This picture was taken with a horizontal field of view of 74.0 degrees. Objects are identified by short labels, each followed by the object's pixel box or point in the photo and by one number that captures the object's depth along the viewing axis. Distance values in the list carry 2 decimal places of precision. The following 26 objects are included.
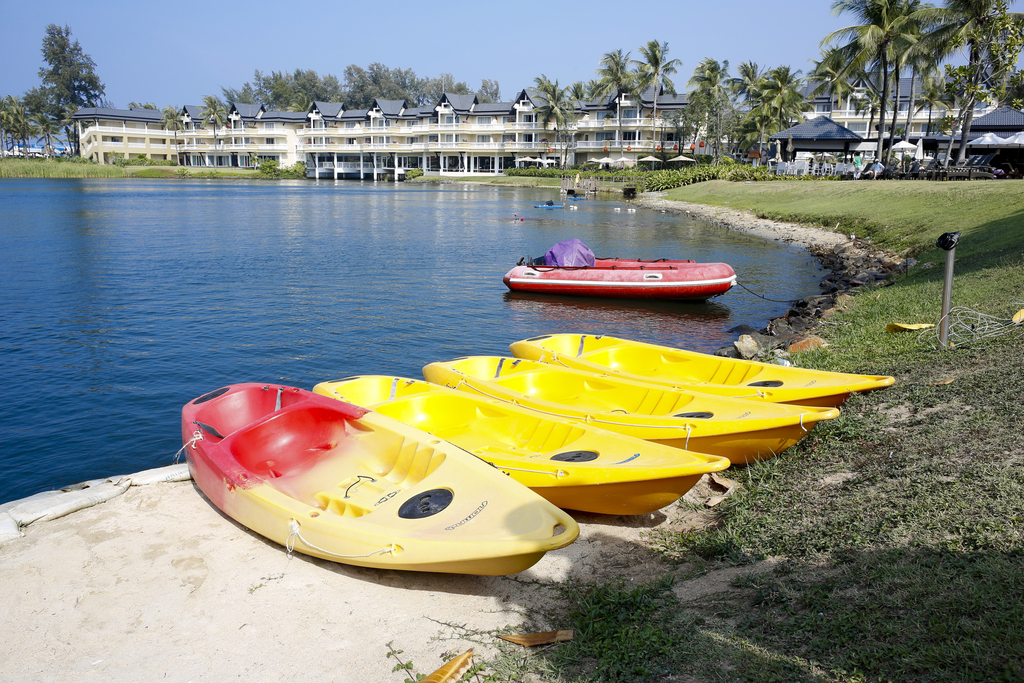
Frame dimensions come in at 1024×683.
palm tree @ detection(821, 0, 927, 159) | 38.31
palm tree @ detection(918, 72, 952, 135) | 53.27
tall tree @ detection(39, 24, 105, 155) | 115.25
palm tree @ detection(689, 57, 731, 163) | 68.62
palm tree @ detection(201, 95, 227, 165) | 100.56
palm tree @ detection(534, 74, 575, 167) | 78.81
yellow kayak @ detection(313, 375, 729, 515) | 6.25
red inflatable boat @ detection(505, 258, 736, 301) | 19.12
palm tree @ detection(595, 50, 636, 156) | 75.19
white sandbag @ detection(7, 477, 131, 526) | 6.80
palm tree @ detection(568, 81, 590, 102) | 84.57
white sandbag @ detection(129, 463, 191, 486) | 7.73
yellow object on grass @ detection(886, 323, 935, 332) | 10.08
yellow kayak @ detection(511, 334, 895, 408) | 8.10
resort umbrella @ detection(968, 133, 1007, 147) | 36.63
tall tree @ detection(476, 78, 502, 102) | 138.20
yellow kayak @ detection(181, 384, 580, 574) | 5.43
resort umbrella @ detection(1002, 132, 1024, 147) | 35.53
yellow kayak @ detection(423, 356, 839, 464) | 7.24
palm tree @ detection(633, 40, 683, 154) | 71.60
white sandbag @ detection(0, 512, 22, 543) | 6.49
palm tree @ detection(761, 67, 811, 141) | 57.72
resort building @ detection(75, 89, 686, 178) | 80.25
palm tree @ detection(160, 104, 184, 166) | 104.38
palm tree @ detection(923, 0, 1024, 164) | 26.91
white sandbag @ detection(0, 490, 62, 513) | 7.01
